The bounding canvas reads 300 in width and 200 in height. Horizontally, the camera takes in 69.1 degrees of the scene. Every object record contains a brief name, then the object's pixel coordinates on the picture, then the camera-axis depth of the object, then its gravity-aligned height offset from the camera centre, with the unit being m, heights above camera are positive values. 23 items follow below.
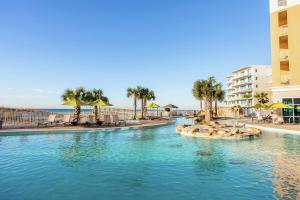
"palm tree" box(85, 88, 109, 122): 28.97 +1.64
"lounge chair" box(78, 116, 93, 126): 24.94 -1.64
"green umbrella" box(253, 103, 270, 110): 27.22 +0.04
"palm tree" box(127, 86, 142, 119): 36.79 +2.44
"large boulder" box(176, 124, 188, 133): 21.36 -2.16
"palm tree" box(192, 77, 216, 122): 38.40 +3.05
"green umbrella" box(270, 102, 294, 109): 24.42 +0.13
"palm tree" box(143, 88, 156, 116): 37.64 +1.91
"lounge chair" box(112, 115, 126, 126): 26.01 -1.67
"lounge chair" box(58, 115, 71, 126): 24.52 -1.45
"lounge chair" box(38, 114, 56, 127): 24.08 -1.54
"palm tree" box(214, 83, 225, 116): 42.01 +2.52
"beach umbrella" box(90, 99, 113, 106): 25.62 +0.48
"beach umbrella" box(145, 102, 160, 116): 35.91 +0.30
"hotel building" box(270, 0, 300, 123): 26.19 +6.74
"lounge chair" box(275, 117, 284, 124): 25.61 -1.63
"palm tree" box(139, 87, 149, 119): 37.09 +2.03
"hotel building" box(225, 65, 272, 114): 71.12 +8.25
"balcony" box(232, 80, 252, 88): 73.43 +8.13
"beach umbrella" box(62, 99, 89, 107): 23.10 +0.46
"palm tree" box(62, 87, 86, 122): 24.59 +1.37
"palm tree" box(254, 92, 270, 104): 42.55 +1.63
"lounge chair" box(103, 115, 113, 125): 25.65 -1.53
